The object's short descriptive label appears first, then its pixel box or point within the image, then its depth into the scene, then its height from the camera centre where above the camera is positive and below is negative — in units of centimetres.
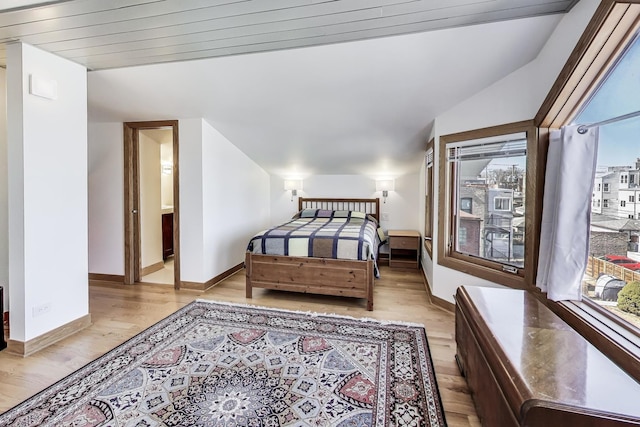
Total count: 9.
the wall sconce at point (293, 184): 548 +28
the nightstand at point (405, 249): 465 -77
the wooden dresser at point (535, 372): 93 -64
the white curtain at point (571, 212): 172 -6
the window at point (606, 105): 130 +54
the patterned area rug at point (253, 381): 158 -115
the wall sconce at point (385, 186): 509 +24
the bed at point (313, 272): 310 -79
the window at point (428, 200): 350 +1
